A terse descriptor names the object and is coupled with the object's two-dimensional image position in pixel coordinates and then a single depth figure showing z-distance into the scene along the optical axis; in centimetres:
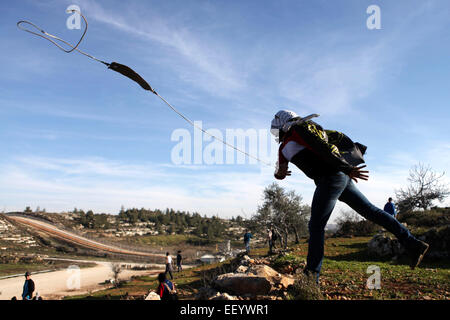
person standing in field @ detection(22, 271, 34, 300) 1000
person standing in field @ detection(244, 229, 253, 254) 1951
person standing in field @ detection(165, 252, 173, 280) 1834
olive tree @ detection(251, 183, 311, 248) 1880
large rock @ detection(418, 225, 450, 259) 945
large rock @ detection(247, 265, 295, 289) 395
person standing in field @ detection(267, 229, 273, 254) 1775
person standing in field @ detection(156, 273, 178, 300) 538
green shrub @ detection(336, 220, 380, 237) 2143
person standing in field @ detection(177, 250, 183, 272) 2298
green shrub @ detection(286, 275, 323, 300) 304
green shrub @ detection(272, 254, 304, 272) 704
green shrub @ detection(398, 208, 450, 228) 1805
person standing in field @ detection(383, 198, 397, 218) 1335
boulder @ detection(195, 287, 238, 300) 296
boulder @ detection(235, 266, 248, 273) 688
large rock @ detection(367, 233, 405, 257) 1072
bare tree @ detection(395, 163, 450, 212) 2766
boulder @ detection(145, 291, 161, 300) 589
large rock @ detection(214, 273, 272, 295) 377
